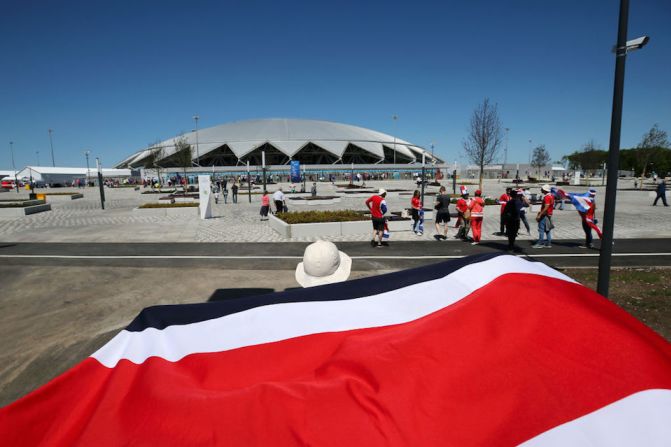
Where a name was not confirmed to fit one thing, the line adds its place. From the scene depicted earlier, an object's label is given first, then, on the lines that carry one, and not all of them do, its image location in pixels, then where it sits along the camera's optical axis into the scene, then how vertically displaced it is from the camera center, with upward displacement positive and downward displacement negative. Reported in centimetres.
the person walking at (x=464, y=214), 1304 -134
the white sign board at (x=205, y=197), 1980 -87
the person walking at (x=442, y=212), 1355 -130
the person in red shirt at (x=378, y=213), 1172 -110
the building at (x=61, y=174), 8069 +215
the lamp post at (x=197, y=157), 7964 +503
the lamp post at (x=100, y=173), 2567 +68
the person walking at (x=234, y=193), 2945 -105
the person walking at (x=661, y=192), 2455 -132
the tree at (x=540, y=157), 7906 +356
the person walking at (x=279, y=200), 1942 -106
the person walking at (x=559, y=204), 2288 -184
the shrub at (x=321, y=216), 1491 -155
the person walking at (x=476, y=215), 1236 -129
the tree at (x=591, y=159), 8288 +336
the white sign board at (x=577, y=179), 5006 -73
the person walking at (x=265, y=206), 1888 -131
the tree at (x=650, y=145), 4575 +329
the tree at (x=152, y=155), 8258 +604
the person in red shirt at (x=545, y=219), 1134 -139
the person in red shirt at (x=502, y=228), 1455 -204
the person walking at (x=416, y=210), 1401 -125
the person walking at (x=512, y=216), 1127 -123
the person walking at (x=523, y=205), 1270 -110
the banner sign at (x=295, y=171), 4594 +99
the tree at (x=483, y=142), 2997 +266
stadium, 8281 +731
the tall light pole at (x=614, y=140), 484 +44
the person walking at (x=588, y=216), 1146 -130
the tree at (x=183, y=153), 4547 +350
